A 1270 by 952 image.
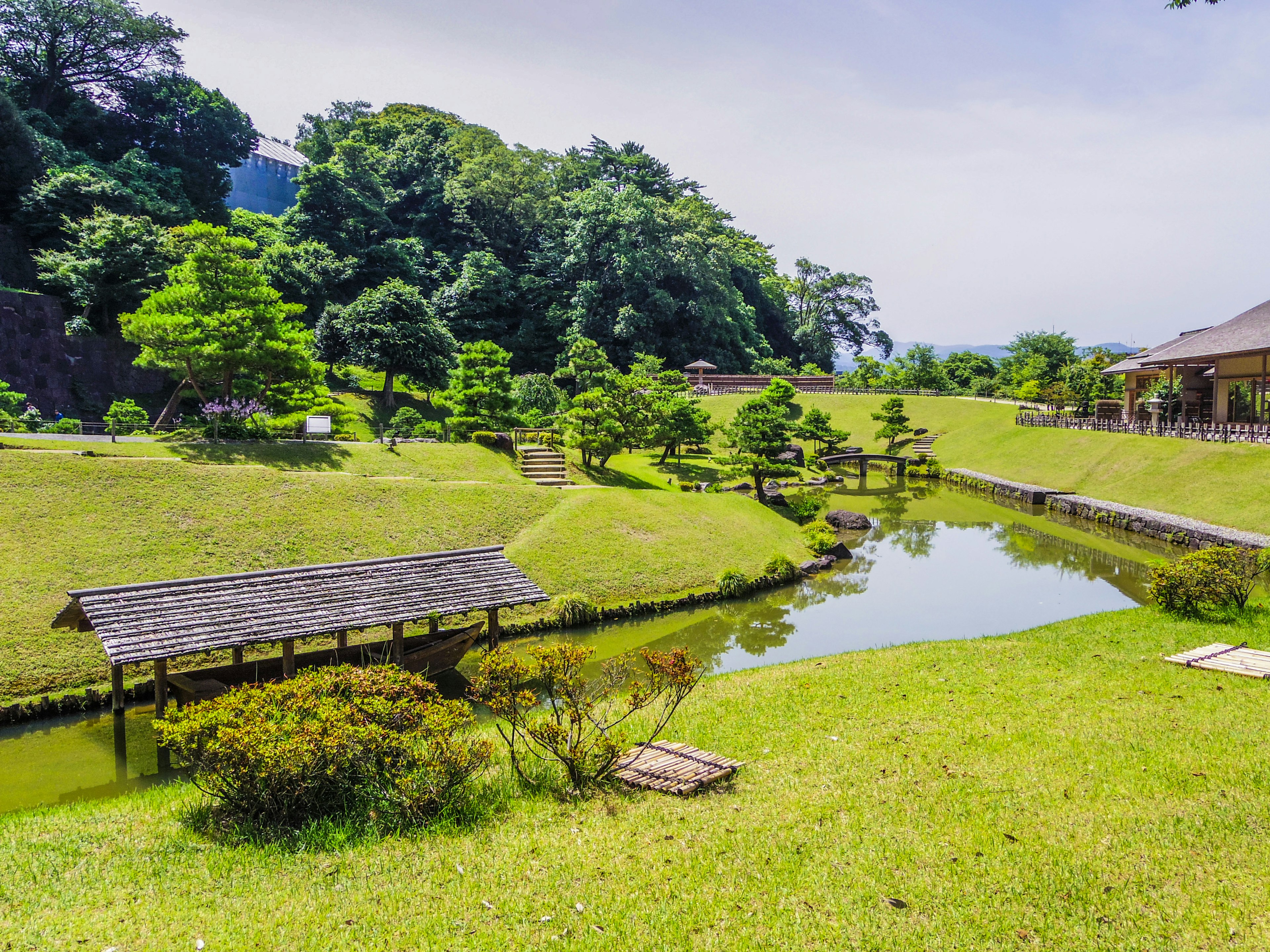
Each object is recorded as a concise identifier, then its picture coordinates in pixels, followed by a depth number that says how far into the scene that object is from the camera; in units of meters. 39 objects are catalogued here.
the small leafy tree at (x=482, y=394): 30.80
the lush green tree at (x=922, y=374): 64.88
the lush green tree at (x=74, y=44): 44.72
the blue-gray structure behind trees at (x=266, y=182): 65.56
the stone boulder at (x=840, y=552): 26.42
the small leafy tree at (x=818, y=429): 47.34
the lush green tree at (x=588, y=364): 41.84
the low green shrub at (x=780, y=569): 22.81
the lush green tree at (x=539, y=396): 42.34
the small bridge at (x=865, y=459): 46.84
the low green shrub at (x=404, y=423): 30.84
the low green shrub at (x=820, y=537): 26.38
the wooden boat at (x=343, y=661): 12.52
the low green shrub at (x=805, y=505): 30.52
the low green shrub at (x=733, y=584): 21.36
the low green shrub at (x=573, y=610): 18.23
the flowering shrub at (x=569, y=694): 8.02
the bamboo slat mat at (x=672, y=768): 8.34
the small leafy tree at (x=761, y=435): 30.69
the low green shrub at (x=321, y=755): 7.23
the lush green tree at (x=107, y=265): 34.12
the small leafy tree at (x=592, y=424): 31.33
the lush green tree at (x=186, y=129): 49.19
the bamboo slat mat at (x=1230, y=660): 11.58
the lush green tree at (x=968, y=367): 69.38
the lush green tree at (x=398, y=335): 38.84
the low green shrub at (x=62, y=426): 24.31
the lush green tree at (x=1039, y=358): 62.06
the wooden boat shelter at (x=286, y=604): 11.09
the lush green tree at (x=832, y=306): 86.00
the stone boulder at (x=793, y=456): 45.03
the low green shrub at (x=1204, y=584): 15.48
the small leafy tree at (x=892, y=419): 51.38
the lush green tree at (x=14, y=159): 38.03
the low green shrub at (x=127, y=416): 25.02
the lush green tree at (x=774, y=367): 66.38
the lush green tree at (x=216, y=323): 24.97
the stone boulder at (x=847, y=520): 31.55
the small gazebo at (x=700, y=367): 58.84
